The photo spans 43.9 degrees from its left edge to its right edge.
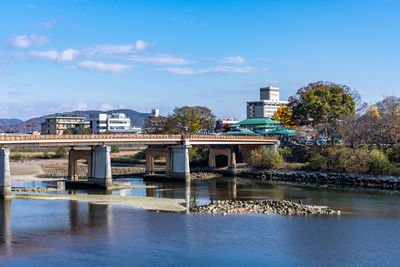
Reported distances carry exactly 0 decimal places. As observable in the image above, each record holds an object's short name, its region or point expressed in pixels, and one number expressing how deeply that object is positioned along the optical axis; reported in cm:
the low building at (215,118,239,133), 14805
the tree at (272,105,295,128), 11352
